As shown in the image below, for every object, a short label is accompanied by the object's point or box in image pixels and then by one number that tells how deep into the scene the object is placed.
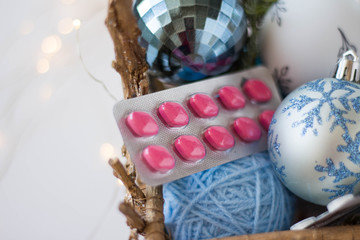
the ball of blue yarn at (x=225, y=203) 0.51
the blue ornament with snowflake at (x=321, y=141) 0.47
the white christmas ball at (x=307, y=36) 0.56
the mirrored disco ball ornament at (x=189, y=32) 0.53
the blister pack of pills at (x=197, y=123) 0.50
